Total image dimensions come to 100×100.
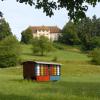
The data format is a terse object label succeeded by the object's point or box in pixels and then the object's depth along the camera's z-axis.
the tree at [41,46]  131.75
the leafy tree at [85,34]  157.88
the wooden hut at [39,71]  46.28
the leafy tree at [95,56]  107.26
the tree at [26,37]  174.75
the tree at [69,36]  164.25
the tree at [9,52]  98.38
